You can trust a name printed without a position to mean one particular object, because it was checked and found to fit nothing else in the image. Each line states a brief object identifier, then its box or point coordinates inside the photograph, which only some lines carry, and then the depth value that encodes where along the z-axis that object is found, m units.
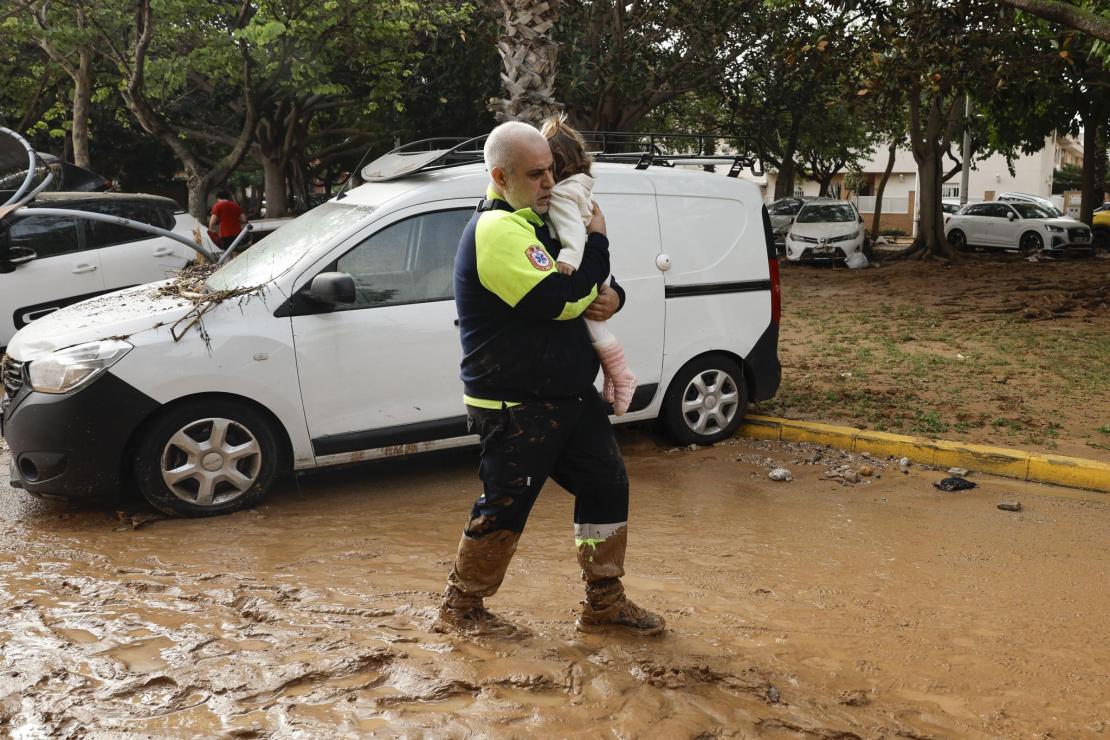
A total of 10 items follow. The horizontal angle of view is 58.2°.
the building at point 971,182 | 57.12
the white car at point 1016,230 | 24.30
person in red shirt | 15.02
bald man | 3.25
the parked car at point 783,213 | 25.44
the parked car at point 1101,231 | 26.61
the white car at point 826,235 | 21.56
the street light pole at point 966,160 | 32.93
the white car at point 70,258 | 9.91
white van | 5.10
